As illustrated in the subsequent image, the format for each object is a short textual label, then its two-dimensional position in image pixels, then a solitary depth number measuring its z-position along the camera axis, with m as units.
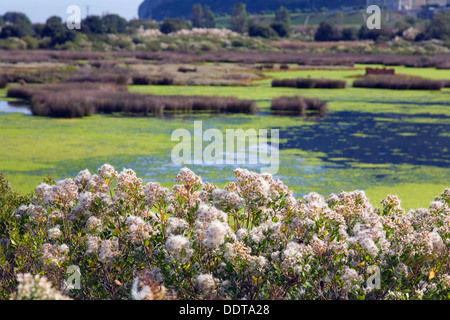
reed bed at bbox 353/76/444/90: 30.98
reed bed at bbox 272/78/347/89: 31.30
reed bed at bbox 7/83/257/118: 20.19
